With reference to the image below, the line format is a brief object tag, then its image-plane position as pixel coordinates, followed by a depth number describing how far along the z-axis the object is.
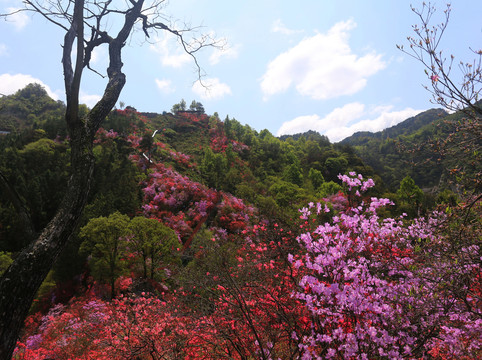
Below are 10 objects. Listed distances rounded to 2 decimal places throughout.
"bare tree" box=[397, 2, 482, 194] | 3.37
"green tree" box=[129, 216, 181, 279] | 15.27
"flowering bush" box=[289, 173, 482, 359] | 3.51
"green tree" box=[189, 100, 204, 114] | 84.44
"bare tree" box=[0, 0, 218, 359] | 1.99
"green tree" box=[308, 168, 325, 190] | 44.87
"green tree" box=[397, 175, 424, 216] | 33.21
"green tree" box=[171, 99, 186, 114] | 85.12
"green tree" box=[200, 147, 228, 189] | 32.16
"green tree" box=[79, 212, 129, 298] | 14.65
